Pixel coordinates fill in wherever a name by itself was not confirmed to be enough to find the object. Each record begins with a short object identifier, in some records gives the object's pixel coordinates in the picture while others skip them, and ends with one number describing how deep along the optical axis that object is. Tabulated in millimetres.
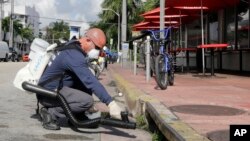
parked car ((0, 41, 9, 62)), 56612
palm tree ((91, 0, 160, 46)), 70188
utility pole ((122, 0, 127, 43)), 30453
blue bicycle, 10366
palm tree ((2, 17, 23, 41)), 88438
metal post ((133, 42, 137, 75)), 16853
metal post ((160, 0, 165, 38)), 14829
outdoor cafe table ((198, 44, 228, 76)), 13812
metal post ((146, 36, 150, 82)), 12352
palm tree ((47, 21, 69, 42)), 151400
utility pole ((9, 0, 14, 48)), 78125
